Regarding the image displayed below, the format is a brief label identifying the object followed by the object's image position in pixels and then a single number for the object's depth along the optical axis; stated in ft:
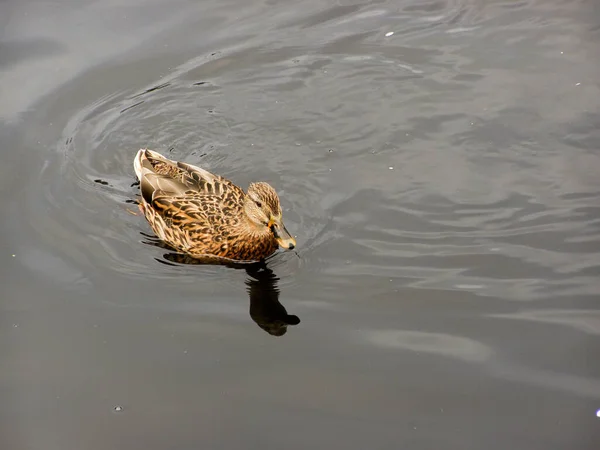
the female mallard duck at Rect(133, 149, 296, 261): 24.98
